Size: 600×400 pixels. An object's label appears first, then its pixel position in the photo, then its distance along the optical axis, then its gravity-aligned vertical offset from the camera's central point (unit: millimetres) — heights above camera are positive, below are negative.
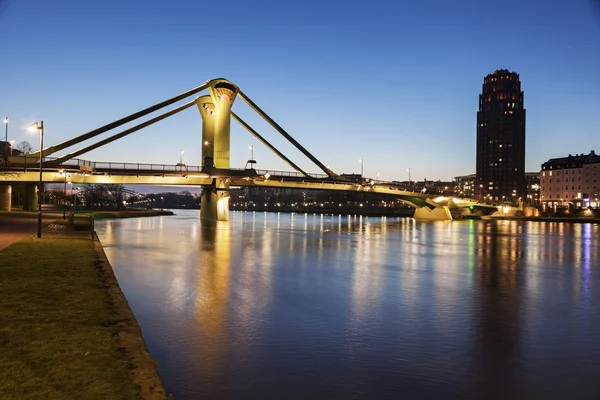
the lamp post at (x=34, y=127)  27891 +3505
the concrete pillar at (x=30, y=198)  74625 -349
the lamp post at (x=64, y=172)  58622 +2500
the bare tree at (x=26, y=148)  109888 +9618
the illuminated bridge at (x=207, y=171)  62625 +3280
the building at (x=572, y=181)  155375 +6279
